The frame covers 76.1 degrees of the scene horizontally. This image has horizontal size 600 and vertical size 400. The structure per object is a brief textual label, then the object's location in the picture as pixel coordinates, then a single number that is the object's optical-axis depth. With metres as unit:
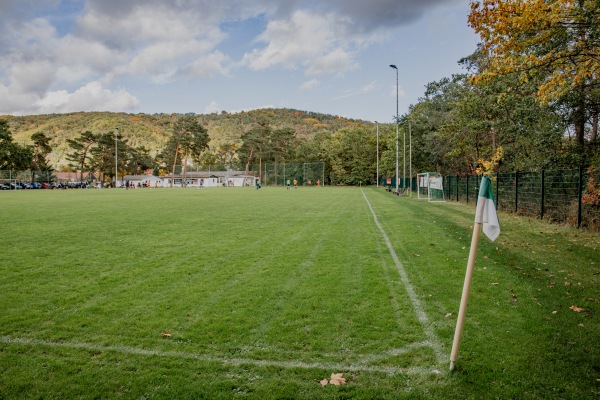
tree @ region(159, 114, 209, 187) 92.69
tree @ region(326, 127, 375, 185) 84.62
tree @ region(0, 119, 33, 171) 70.62
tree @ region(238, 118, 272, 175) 98.06
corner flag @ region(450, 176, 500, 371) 3.38
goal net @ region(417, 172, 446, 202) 27.01
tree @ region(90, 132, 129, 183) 94.56
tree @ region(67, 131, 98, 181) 94.69
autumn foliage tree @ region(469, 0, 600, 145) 8.53
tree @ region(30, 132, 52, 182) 87.62
